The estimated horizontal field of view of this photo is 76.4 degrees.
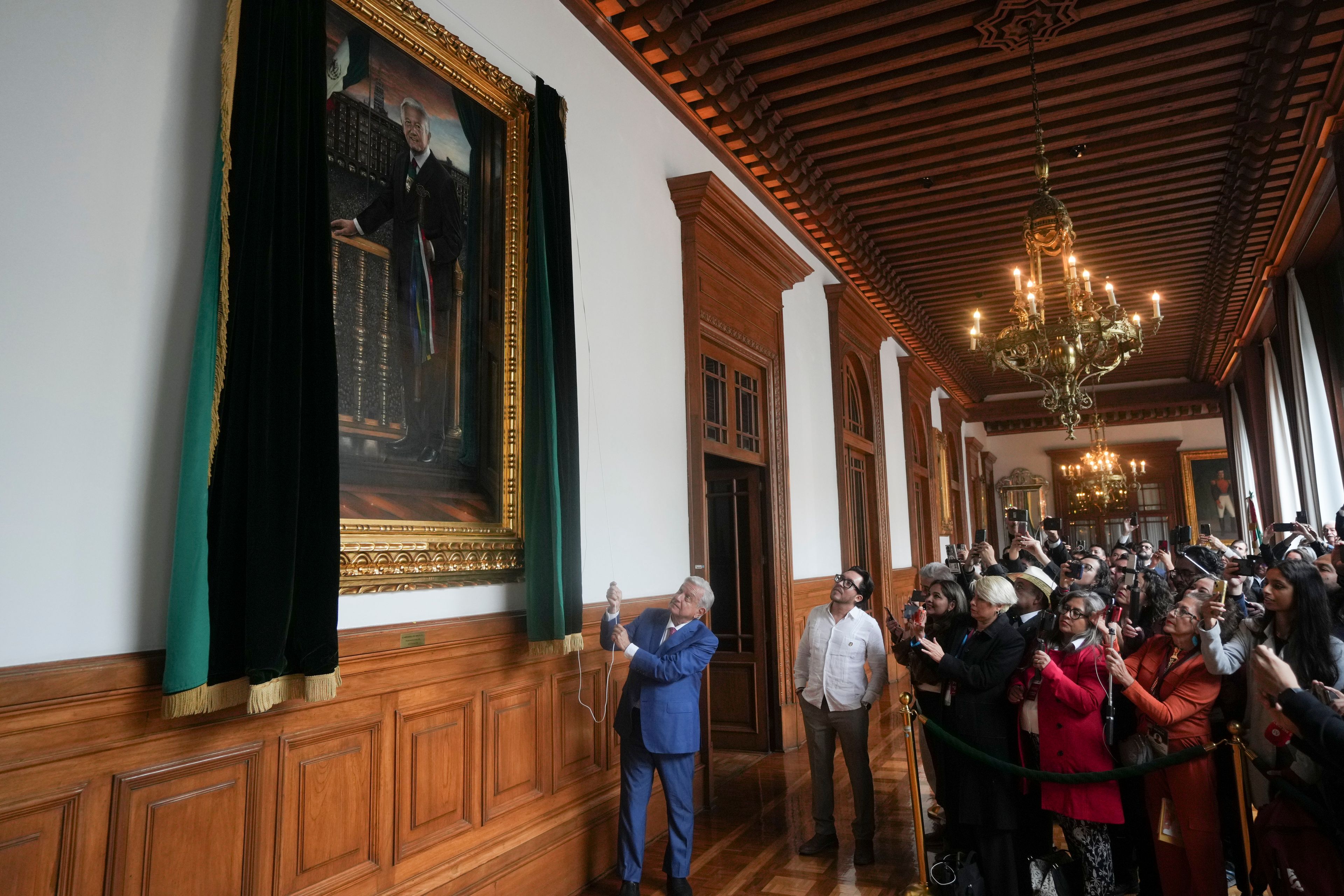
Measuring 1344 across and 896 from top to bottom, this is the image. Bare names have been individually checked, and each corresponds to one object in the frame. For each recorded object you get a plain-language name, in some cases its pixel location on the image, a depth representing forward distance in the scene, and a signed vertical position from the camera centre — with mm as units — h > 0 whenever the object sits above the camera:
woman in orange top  3652 -1002
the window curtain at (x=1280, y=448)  12211 +1133
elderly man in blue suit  4363 -914
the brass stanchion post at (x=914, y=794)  4207 -1263
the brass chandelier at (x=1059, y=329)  6027 +1473
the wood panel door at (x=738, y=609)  7711 -575
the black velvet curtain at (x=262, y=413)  2701 +498
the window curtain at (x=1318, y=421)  9289 +1164
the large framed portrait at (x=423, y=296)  3484 +1171
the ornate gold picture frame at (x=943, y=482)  15680 +1075
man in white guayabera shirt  4957 -888
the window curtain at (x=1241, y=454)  16234 +1445
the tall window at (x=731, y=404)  6742 +1178
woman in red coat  3879 -907
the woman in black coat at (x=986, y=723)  4039 -910
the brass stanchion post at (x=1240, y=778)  3490 -1021
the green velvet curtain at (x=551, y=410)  4188 +724
